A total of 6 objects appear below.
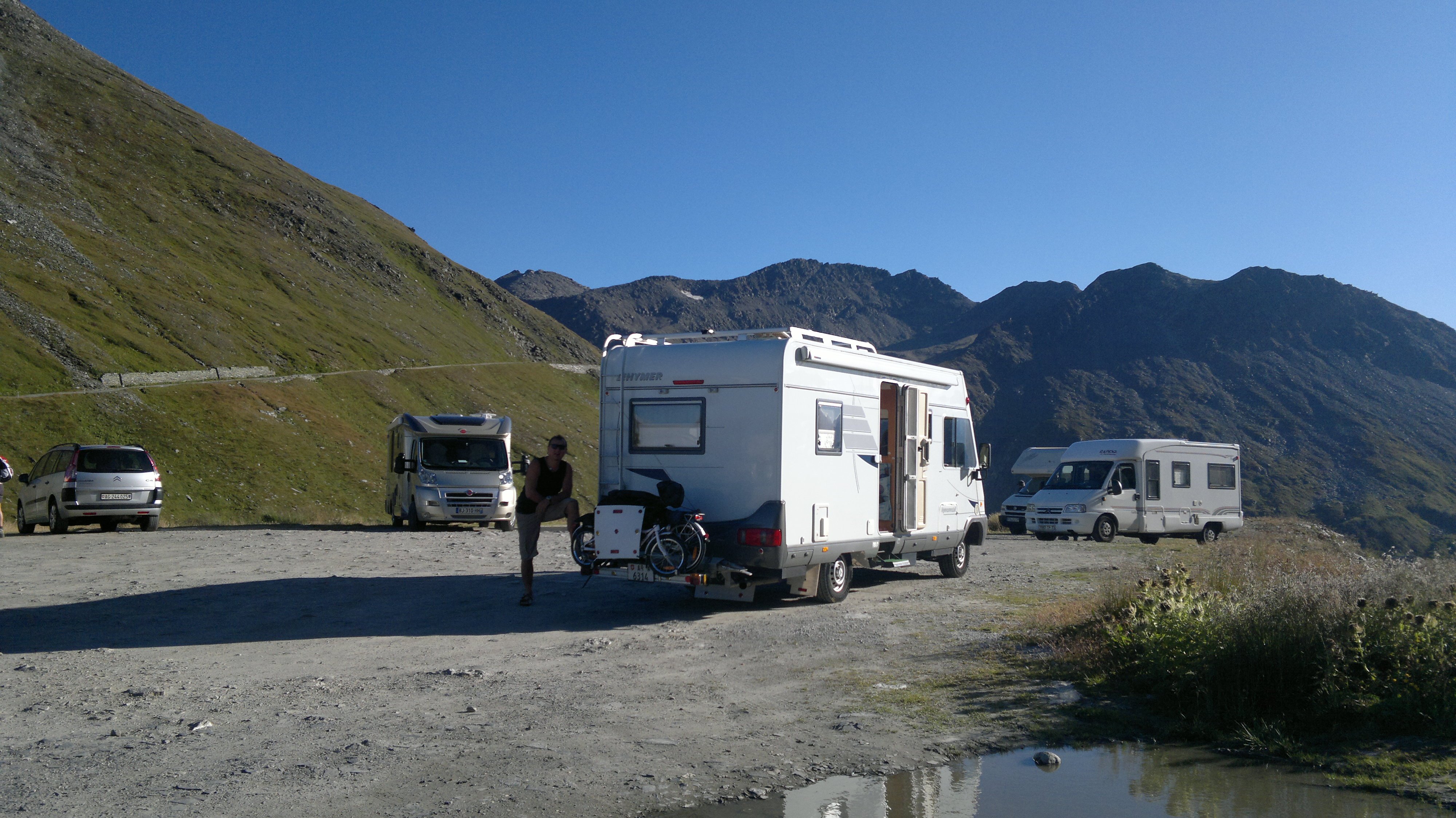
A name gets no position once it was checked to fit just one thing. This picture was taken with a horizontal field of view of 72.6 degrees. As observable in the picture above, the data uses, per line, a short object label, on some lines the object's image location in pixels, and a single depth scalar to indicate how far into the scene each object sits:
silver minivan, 20.27
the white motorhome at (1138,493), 24.59
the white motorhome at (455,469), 22.34
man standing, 11.30
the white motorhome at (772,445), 10.85
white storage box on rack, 10.61
